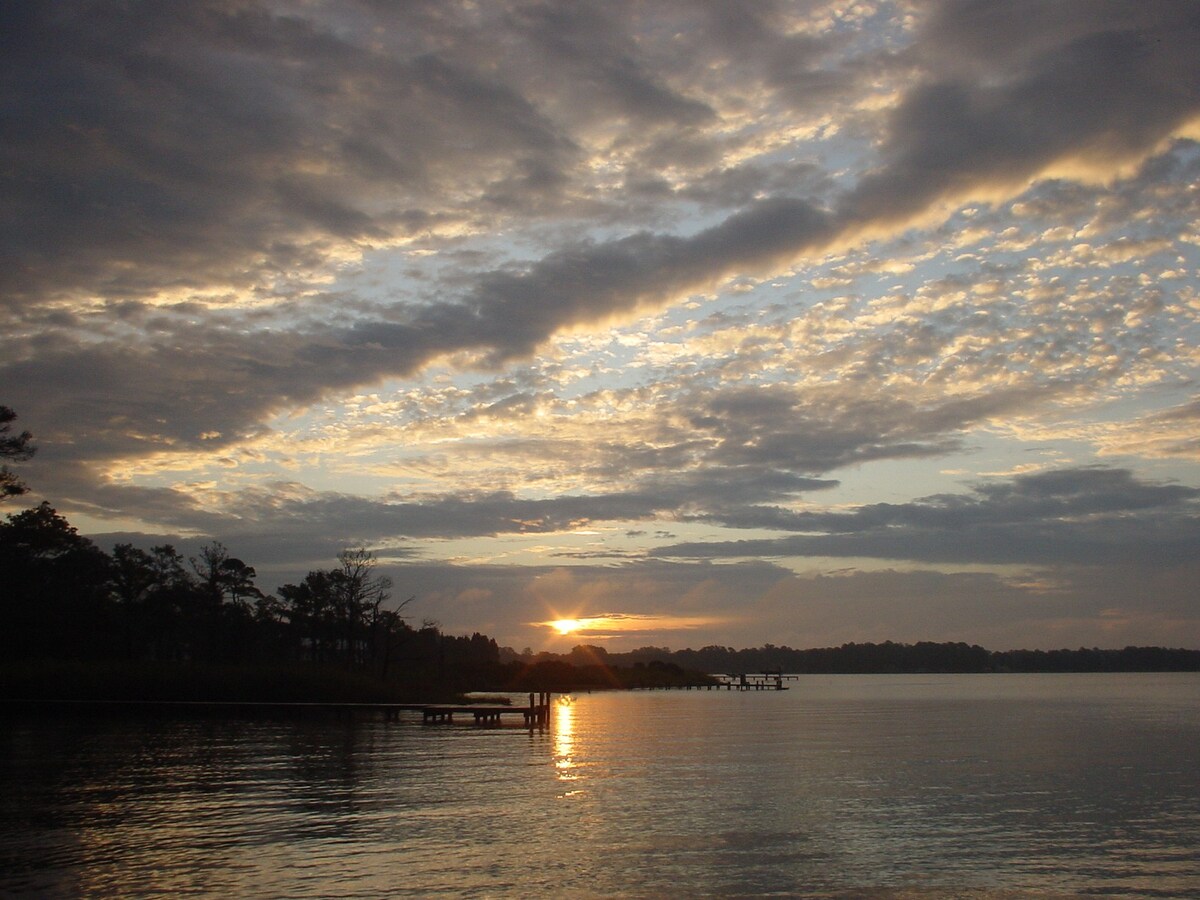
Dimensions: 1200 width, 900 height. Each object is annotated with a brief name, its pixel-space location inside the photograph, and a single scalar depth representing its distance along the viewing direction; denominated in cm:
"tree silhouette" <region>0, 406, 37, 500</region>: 5519
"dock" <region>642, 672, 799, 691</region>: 16962
